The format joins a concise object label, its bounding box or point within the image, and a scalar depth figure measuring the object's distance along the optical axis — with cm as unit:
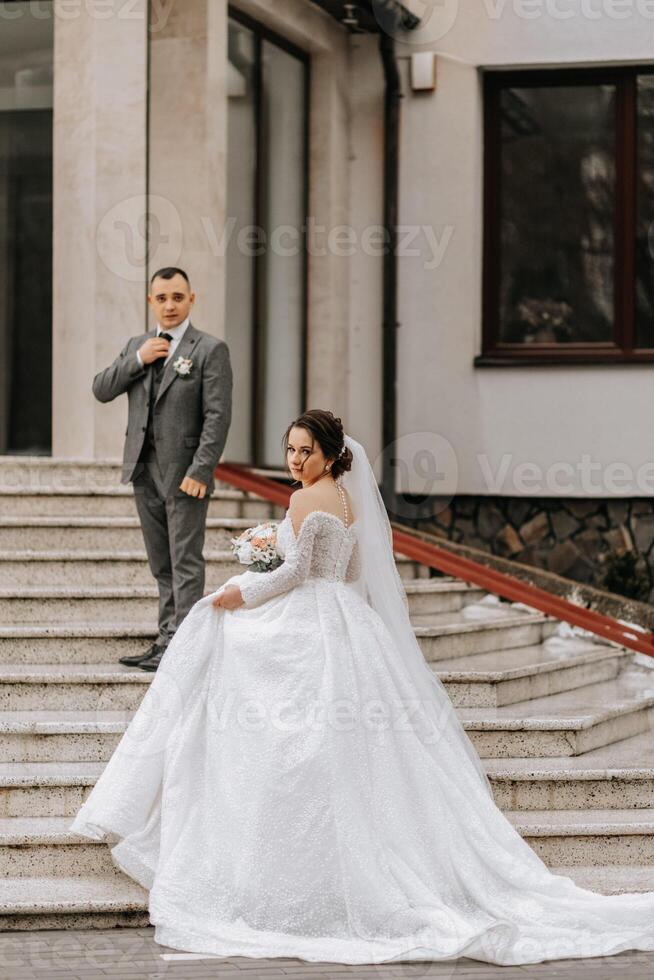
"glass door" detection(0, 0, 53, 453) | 1116
